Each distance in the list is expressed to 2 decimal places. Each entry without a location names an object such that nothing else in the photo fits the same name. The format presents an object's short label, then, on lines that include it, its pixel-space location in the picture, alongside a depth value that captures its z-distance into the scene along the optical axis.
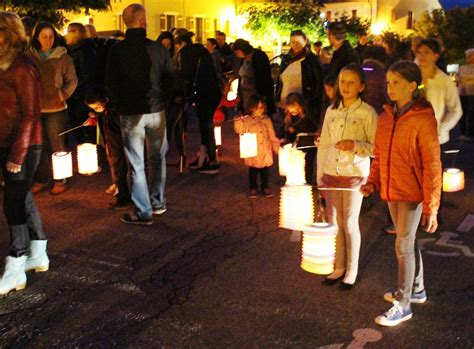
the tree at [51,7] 18.50
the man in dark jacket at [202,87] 9.42
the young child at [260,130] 7.91
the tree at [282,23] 26.12
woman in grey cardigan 8.18
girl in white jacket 5.00
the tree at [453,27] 40.19
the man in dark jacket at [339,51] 7.89
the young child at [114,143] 7.59
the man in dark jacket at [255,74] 9.05
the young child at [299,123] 7.58
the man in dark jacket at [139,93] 6.88
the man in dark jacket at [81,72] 8.45
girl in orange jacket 4.38
